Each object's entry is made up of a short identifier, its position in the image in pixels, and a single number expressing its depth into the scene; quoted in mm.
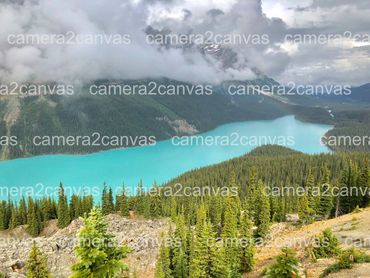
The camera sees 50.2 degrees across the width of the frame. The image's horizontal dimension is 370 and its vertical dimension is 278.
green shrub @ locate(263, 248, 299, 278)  23422
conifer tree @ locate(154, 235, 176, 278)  53719
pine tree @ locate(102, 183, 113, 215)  85125
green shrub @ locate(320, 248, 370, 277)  27375
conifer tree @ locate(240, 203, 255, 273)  44250
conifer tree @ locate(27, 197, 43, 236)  84269
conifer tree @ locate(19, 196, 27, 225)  91331
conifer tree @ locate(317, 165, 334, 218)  69544
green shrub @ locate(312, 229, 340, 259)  34469
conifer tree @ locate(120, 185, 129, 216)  80938
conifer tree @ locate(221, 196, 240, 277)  41906
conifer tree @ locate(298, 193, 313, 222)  67062
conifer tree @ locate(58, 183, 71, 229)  85250
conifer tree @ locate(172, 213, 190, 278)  55656
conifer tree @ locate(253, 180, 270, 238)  62812
